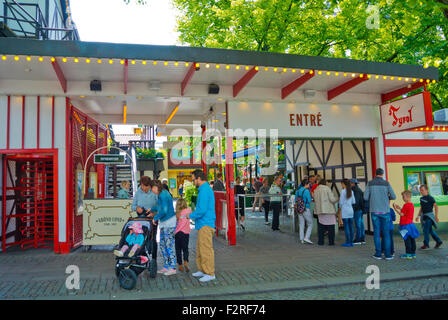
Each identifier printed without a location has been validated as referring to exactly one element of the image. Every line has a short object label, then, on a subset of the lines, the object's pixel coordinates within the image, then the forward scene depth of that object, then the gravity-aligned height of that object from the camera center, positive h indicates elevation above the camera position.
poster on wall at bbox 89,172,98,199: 10.21 +0.18
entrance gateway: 7.38 +2.22
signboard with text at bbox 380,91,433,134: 8.66 +1.56
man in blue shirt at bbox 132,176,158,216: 6.72 -0.20
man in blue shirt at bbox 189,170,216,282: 5.89 -0.68
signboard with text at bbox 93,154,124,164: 8.59 +0.67
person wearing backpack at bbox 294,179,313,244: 9.11 -0.72
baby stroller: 5.41 -1.15
